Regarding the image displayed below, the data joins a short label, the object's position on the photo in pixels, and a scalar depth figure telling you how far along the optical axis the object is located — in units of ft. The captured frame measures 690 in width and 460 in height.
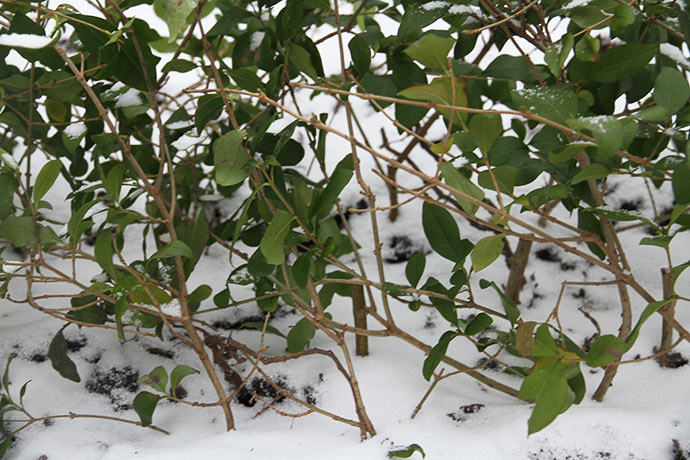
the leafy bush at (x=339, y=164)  5.99
